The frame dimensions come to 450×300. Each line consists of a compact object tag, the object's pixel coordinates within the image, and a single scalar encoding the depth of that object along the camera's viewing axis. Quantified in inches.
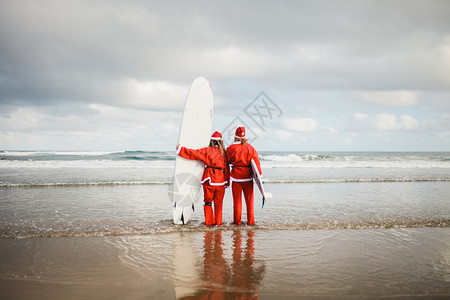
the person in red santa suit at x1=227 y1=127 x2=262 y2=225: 214.2
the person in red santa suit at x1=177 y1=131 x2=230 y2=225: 212.4
